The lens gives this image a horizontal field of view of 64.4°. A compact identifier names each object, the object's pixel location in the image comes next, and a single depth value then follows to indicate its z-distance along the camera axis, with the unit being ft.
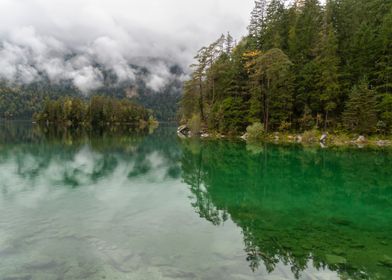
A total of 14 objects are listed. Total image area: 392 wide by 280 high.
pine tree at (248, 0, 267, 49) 252.83
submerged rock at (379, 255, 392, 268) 30.63
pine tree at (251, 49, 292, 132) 194.49
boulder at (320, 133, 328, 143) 179.01
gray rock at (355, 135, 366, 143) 170.94
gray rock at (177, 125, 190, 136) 300.40
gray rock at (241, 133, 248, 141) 204.15
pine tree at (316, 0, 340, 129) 187.26
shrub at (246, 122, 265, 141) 194.08
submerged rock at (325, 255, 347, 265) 31.12
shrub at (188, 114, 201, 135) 250.37
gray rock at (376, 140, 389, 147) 161.72
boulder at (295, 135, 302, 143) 183.81
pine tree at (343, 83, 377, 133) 170.81
